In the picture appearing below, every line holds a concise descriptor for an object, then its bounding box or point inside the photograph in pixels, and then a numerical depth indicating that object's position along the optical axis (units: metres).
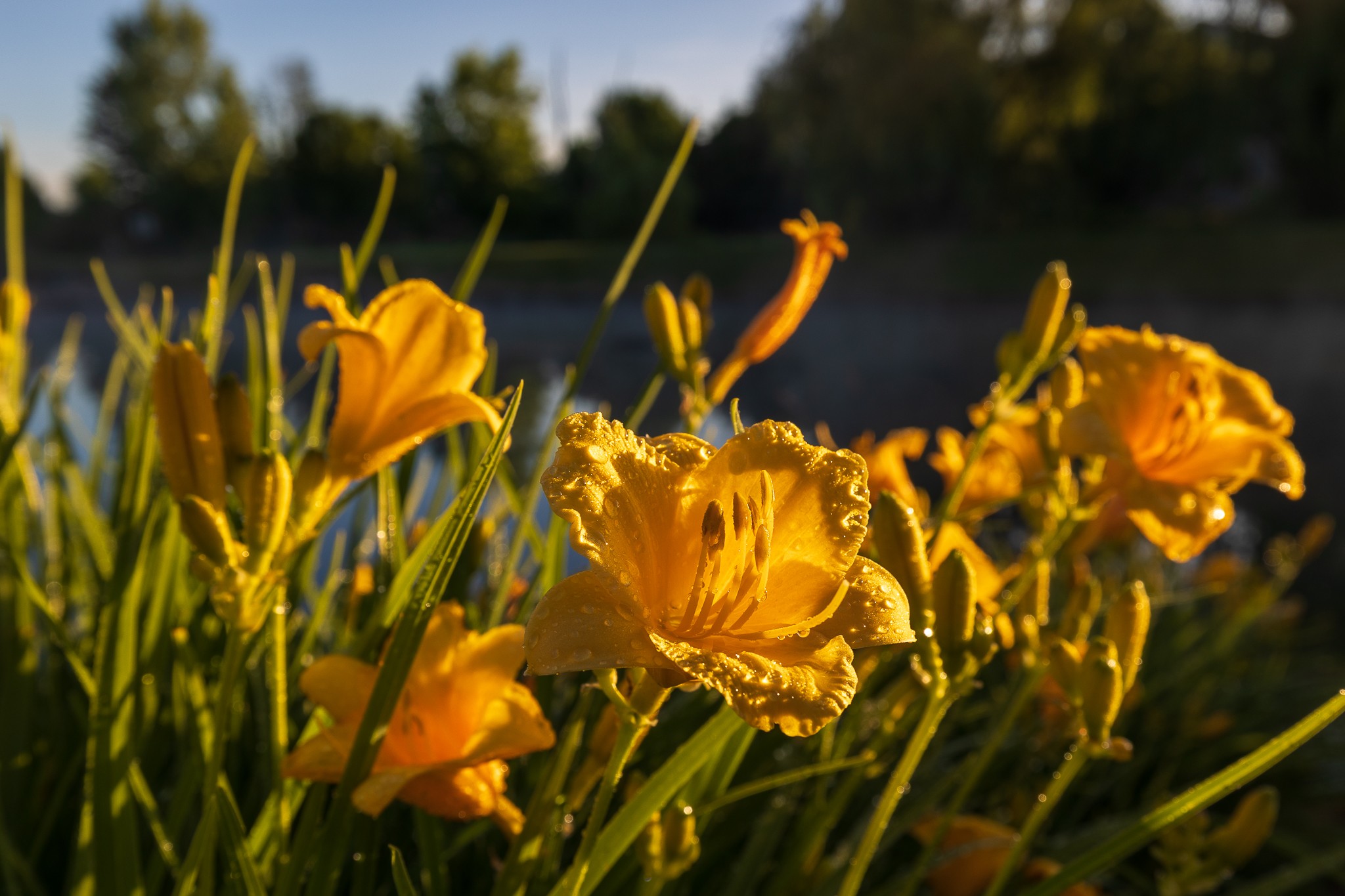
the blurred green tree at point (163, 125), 20.70
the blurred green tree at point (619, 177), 17.33
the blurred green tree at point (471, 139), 21.36
